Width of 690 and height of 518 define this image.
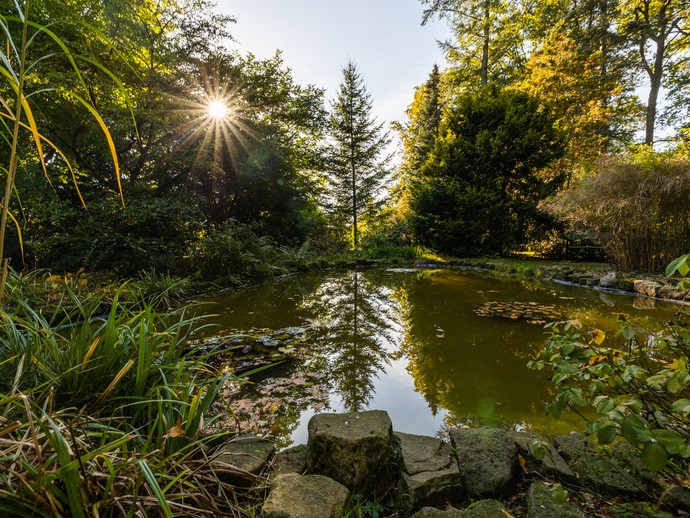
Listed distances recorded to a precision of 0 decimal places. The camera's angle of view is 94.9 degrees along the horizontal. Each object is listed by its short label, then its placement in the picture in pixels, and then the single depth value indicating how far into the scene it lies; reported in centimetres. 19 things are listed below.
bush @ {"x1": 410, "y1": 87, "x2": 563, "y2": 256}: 1116
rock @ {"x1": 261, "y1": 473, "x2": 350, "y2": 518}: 124
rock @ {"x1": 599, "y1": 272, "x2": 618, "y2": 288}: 636
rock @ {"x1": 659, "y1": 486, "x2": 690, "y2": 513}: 124
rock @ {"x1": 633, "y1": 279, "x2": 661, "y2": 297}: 553
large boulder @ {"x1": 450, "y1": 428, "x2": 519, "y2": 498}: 155
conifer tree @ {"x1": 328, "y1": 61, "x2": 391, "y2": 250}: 1597
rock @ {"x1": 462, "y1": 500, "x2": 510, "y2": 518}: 132
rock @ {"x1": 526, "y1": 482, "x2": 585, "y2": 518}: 126
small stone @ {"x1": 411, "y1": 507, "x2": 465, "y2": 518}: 133
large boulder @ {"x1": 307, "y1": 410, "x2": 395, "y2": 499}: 159
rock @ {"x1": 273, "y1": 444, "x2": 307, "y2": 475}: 167
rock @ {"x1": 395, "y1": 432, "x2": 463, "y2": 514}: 149
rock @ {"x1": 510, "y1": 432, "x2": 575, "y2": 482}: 154
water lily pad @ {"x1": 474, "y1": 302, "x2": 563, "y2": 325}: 454
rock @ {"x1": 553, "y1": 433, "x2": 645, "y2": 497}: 139
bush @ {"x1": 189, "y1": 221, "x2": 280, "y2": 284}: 700
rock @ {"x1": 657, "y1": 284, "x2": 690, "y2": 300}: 498
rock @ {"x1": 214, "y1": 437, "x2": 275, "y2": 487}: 145
